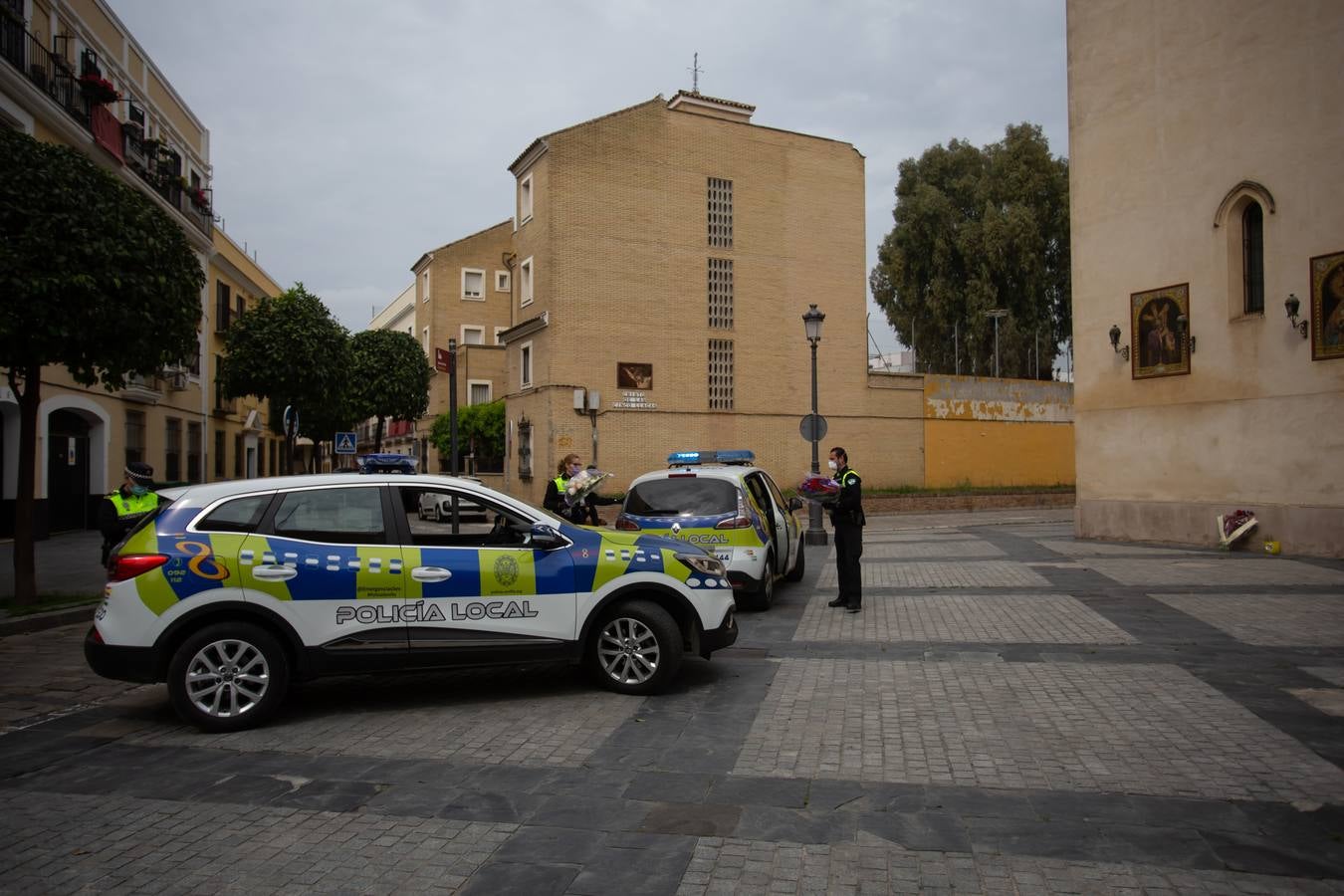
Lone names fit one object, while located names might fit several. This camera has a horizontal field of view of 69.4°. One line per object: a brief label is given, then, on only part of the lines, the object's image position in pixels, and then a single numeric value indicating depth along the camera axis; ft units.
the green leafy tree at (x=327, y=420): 96.17
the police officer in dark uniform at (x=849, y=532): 35.37
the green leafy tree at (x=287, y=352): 87.35
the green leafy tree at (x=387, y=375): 144.46
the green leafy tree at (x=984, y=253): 143.64
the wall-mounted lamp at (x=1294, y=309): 51.93
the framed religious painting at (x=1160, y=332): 58.80
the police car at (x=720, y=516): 34.60
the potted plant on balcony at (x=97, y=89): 70.79
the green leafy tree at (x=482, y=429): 145.48
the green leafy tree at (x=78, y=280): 33.17
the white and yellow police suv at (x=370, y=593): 20.84
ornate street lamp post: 66.74
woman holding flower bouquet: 44.39
